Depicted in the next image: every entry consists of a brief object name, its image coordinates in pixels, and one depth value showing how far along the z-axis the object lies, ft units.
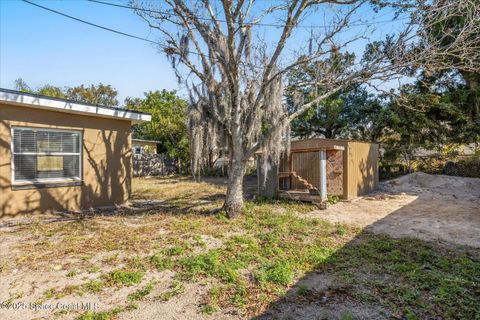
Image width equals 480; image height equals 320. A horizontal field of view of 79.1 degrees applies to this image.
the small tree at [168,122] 59.52
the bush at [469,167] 40.40
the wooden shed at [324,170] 27.35
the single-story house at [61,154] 20.13
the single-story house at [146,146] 65.11
